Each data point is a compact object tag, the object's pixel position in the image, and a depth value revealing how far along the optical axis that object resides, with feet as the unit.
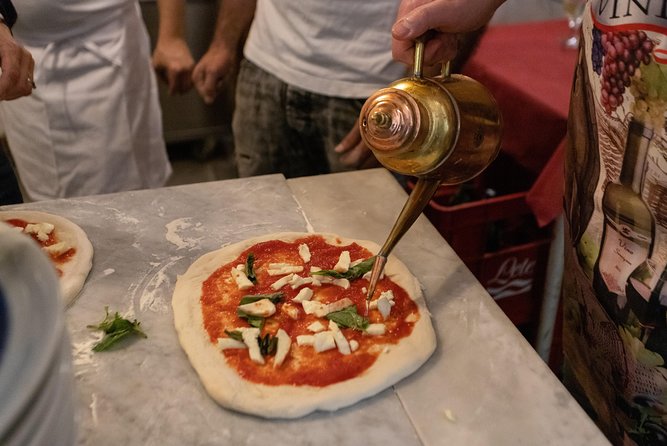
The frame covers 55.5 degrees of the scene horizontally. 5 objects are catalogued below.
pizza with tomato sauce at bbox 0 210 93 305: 3.36
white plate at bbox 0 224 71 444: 1.19
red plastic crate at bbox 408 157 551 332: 5.18
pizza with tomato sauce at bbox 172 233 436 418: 2.73
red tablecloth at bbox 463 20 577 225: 5.19
